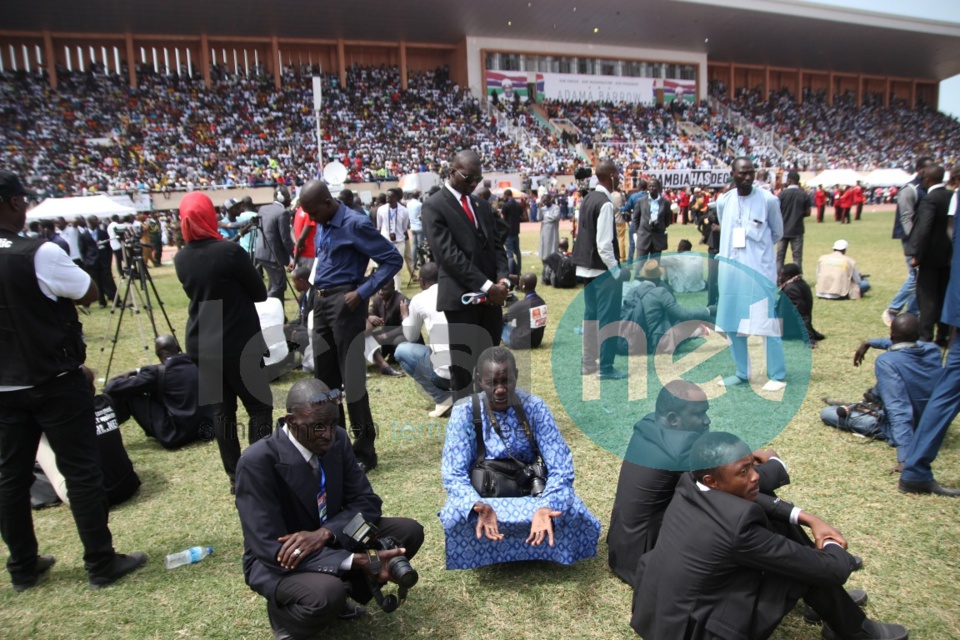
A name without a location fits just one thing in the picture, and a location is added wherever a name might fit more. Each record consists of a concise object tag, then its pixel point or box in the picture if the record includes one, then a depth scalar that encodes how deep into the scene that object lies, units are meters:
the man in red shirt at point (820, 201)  23.73
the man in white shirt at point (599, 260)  5.76
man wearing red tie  4.23
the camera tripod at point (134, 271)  6.71
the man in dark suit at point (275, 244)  8.81
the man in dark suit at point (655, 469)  2.42
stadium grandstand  28.69
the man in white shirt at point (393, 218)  11.17
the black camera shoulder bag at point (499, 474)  3.11
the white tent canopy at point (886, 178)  29.83
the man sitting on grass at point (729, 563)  2.15
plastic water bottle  3.27
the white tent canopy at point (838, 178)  25.89
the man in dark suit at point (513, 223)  11.71
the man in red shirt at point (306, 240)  6.80
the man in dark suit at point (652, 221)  10.12
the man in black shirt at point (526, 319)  6.77
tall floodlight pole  16.53
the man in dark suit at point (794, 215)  9.48
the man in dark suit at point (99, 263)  11.26
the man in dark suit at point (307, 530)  2.43
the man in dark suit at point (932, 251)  5.91
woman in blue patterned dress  2.91
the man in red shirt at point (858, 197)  23.76
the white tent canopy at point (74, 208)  15.77
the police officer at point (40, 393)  2.82
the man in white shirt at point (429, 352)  5.14
